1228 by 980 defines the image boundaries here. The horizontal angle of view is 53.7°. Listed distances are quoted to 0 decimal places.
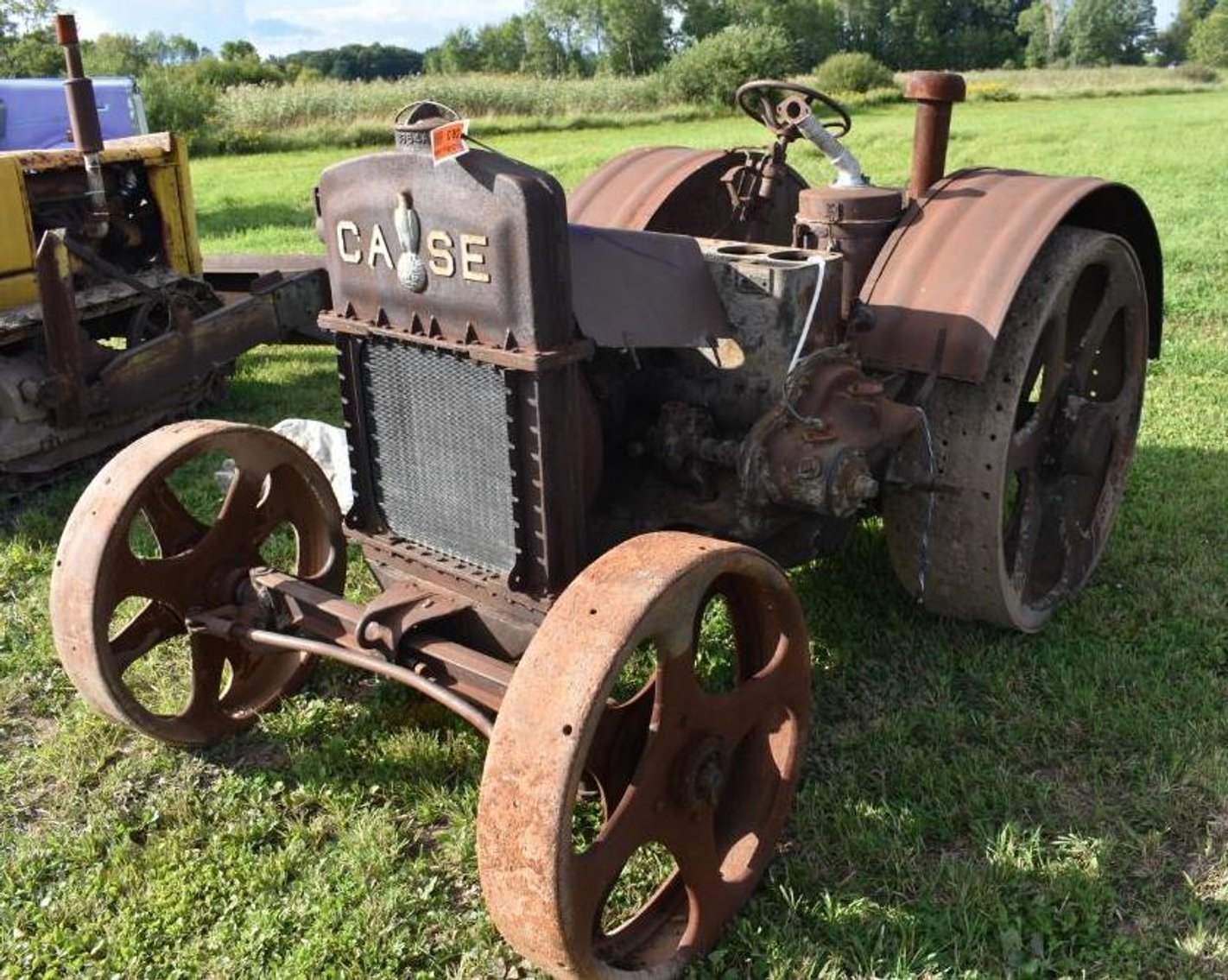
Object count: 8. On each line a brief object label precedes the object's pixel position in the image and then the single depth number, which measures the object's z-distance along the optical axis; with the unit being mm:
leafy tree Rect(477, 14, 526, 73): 84562
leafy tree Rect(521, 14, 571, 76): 76375
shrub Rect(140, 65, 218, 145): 23219
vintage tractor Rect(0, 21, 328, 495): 4750
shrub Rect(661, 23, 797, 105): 32125
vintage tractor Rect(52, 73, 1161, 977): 2211
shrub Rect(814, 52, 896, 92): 36344
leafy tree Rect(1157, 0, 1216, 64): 87000
